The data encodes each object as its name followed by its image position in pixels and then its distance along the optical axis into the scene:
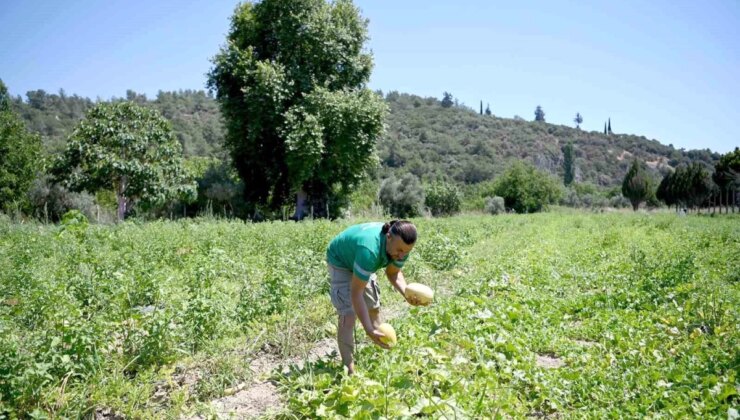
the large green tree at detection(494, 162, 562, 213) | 49.69
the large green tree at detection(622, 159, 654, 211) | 52.88
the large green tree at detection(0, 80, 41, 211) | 26.71
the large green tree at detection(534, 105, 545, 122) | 142.98
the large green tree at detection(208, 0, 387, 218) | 19.14
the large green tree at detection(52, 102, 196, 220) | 16.94
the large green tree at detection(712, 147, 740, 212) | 41.72
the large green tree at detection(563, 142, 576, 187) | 78.69
